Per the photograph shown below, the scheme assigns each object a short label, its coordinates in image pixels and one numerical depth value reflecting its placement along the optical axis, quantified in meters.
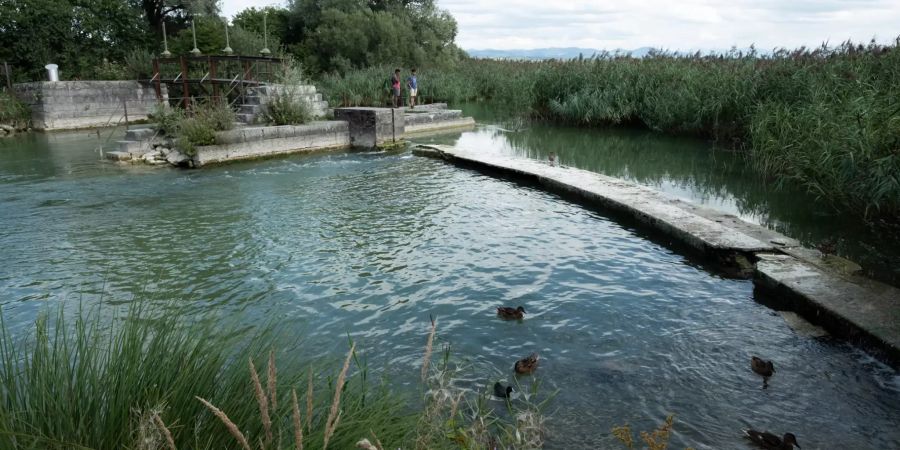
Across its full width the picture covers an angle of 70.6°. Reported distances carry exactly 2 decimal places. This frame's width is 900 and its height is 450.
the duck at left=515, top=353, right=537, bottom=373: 4.14
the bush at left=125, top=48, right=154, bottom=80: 23.05
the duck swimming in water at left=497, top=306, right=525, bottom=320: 4.98
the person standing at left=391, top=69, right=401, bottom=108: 20.48
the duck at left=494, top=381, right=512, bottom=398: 3.79
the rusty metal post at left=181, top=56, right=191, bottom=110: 16.88
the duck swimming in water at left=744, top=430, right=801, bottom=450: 3.29
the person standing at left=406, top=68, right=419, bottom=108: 21.52
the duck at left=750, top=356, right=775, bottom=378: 4.09
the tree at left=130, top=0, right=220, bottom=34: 28.39
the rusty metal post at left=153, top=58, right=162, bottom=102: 18.97
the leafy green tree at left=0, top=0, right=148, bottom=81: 22.00
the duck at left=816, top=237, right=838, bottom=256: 5.88
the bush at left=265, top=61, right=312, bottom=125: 14.31
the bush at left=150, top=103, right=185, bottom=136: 12.65
